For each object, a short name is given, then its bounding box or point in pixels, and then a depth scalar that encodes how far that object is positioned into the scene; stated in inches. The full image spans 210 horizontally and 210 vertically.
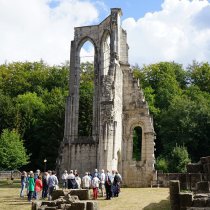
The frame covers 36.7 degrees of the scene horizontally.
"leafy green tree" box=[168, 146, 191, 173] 1190.9
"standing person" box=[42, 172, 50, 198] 598.3
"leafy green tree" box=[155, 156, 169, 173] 1185.3
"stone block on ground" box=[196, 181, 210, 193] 460.1
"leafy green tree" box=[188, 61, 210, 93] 1687.5
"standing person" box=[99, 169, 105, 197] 644.2
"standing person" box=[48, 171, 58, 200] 578.1
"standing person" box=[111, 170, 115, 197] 627.1
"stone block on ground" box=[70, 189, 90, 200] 475.7
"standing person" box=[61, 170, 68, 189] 653.3
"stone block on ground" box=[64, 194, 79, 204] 386.2
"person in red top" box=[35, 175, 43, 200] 581.8
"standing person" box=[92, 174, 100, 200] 598.8
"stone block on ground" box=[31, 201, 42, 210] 376.8
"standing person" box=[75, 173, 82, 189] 627.2
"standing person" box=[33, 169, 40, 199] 596.4
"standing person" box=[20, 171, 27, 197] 614.4
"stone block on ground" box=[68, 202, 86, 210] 359.4
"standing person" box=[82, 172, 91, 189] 617.9
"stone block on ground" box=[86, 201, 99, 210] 363.9
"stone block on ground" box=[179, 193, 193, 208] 385.7
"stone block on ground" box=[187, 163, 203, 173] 617.4
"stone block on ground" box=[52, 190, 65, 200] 462.4
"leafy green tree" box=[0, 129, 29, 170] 1307.2
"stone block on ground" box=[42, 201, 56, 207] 384.3
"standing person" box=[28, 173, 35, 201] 574.0
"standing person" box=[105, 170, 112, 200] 598.8
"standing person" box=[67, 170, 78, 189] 621.5
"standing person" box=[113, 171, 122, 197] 628.3
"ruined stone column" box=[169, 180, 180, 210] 401.7
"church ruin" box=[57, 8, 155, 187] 864.0
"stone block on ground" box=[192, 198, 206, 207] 357.7
